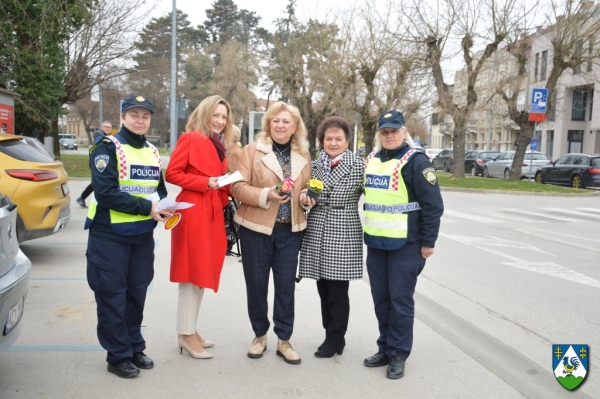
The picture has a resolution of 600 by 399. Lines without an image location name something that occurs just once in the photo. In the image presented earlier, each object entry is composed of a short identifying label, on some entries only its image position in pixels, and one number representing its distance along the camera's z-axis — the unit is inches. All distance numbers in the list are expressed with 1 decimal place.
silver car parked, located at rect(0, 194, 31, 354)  133.0
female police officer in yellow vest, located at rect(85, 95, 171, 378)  156.7
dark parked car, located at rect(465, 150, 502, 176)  1352.1
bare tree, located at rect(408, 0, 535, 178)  956.6
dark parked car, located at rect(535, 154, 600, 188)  966.4
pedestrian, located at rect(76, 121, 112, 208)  499.3
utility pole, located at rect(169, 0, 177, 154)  890.7
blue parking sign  896.9
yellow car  275.1
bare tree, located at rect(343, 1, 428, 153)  1111.0
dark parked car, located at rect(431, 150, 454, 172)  1521.9
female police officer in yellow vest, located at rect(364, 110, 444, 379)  164.2
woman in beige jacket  172.2
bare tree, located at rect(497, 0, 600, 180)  919.0
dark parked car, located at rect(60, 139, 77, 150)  2497.5
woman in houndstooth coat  174.2
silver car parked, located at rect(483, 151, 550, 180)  1205.7
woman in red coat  170.1
